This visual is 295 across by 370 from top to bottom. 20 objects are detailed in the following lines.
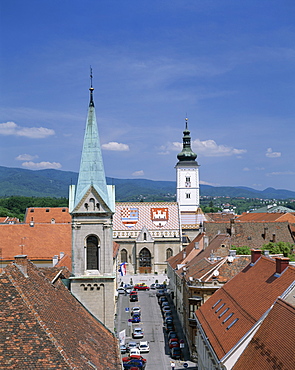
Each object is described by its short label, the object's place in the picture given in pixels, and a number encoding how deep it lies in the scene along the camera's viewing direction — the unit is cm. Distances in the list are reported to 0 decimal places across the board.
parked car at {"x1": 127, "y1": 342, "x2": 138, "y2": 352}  5334
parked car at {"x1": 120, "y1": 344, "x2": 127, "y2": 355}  5240
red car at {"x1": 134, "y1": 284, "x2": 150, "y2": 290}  9250
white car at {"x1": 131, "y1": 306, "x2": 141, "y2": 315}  7046
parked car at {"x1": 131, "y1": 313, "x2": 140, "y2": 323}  6625
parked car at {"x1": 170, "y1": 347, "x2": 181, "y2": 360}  5038
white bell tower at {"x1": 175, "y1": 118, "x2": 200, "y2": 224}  15010
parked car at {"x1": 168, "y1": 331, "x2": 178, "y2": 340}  5673
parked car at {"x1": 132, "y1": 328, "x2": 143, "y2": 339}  5819
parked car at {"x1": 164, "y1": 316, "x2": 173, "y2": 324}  6396
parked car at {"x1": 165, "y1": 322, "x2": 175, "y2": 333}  6053
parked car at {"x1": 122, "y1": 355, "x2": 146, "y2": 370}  4654
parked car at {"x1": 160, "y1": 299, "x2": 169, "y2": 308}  7556
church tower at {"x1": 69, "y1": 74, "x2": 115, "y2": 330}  3459
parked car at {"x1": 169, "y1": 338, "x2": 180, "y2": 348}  5296
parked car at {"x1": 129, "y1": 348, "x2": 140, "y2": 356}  5084
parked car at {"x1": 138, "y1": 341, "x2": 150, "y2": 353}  5266
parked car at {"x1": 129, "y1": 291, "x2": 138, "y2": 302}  8125
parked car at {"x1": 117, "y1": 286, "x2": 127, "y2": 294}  8825
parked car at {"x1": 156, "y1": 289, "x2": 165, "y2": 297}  8582
